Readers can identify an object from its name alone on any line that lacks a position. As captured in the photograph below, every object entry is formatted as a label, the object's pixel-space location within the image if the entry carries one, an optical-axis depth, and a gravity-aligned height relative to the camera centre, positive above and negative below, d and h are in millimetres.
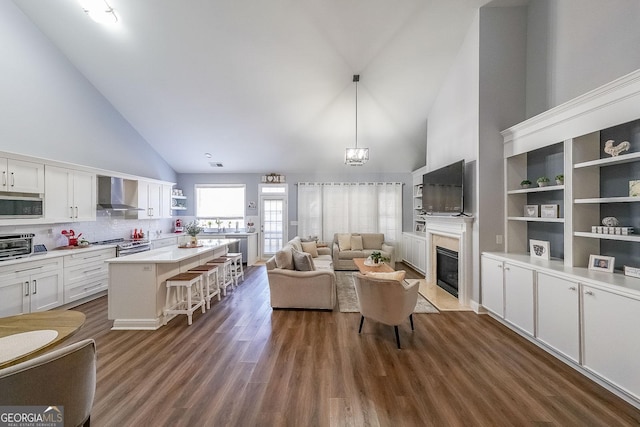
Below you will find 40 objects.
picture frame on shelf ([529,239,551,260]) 3090 -445
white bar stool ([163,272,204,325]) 3303 -1186
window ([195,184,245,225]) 7840 +374
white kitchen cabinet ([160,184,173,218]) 6605 +348
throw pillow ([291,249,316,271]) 3888 -754
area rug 3783 -1447
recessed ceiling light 3378 +2871
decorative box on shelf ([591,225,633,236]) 2336 -148
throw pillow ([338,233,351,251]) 6746 -761
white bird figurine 2355 +648
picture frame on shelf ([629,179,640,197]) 2223 +240
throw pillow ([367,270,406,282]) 2943 -751
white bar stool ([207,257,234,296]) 4441 -1073
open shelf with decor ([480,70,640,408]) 2057 -417
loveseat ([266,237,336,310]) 3727 -1059
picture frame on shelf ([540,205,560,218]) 3045 +43
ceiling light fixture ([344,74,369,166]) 4613 +1114
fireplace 4332 -1032
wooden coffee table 4285 -962
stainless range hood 4820 +400
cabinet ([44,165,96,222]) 3854 +310
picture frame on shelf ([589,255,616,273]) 2461 -489
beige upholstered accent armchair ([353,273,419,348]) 2773 -970
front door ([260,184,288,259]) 7742 -126
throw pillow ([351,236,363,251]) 6762 -790
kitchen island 3201 -1026
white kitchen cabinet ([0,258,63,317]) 3094 -983
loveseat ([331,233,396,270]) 6355 -909
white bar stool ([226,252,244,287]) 5077 -1029
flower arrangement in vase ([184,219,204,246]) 4441 -326
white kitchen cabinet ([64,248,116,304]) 3848 -991
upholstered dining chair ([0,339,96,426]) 953 -705
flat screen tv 3998 +430
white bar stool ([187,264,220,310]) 3771 -950
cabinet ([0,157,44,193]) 3287 +526
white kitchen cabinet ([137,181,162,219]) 5795 +351
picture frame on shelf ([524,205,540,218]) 3285 +46
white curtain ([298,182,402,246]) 7398 +152
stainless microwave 3328 +111
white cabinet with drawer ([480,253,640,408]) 1936 -959
